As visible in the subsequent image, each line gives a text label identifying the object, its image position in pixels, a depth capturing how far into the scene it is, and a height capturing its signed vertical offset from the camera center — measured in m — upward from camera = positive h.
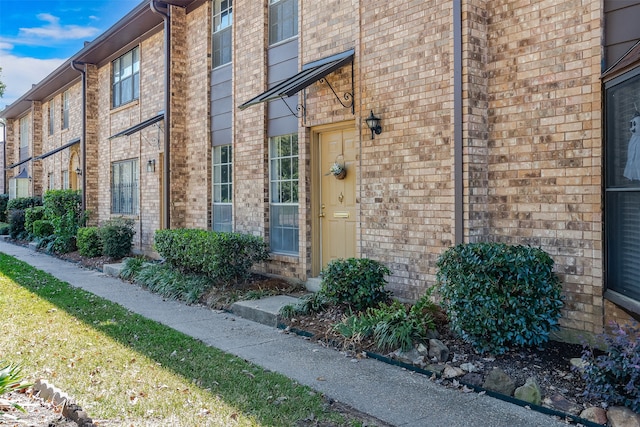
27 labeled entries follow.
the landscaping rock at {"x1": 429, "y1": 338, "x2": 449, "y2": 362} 5.07 -1.42
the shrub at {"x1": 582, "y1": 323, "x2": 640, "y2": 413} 3.73 -1.25
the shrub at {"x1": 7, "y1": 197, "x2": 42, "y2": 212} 21.61 +0.13
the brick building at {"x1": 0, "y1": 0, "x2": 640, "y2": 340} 5.21 +0.91
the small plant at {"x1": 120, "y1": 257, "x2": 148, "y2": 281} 10.46 -1.26
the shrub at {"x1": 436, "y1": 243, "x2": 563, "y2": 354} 4.91 -0.89
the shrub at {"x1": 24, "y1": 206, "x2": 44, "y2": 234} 17.61 -0.35
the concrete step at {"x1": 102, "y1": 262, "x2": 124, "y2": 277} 10.95 -1.34
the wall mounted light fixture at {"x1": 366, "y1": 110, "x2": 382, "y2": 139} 6.98 +1.02
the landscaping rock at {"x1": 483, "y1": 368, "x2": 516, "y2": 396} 4.36 -1.48
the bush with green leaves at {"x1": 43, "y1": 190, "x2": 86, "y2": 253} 14.66 -0.34
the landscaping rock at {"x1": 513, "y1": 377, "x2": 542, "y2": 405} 4.18 -1.50
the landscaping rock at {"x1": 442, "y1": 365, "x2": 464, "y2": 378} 4.74 -1.51
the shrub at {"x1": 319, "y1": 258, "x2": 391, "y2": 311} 6.34 -0.95
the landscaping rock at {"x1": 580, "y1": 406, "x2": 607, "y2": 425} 3.83 -1.54
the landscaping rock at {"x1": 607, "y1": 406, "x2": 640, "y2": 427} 3.70 -1.51
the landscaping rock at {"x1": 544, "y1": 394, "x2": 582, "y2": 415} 4.00 -1.55
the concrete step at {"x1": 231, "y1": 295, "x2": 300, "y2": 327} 6.89 -1.39
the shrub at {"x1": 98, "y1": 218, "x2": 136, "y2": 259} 12.55 -0.81
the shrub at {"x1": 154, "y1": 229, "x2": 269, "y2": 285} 8.27 -0.79
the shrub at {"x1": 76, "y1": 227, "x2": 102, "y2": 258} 13.23 -0.94
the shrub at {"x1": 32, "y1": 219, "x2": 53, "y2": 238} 16.19 -0.69
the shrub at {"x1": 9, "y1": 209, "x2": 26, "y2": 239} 19.31 -0.67
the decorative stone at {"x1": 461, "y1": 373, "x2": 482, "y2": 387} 4.56 -1.51
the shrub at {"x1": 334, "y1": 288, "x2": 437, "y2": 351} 5.37 -1.28
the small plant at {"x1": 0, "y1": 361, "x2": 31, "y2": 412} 3.29 -1.13
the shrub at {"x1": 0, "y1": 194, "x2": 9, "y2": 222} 26.83 -0.03
